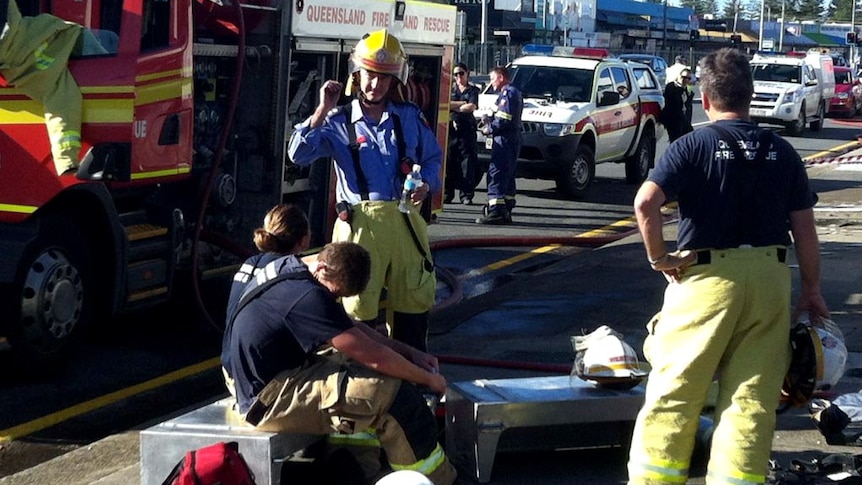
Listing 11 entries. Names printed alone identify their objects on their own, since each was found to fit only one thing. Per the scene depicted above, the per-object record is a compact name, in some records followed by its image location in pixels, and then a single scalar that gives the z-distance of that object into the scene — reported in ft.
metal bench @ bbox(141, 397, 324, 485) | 15.81
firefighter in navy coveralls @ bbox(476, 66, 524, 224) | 45.93
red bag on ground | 14.56
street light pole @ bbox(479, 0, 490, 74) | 165.11
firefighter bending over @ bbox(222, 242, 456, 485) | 15.88
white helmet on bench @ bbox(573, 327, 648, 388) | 18.39
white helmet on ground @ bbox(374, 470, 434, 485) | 11.04
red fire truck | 23.09
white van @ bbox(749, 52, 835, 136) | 98.02
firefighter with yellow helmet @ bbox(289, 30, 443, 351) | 19.69
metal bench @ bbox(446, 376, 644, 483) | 17.51
